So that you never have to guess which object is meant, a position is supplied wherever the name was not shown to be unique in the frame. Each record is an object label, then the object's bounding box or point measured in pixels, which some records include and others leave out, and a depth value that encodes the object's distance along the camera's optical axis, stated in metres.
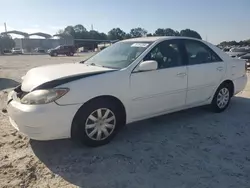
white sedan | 2.41
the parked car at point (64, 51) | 29.71
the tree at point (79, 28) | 79.71
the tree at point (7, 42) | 51.07
